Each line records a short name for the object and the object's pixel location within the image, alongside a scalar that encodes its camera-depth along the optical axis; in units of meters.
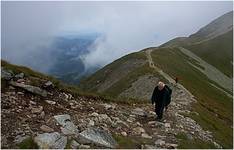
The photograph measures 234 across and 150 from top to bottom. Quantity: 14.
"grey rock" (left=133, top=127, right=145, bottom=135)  9.73
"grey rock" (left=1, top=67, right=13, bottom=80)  9.99
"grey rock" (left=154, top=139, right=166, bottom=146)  9.14
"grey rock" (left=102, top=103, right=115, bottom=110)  11.22
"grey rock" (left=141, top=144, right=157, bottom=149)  8.76
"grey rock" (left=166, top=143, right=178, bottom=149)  9.15
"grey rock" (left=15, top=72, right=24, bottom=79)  10.35
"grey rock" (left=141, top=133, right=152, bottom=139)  9.49
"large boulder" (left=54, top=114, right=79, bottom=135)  8.55
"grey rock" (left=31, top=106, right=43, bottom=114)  9.01
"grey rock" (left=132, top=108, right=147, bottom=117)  11.66
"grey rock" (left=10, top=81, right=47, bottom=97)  9.80
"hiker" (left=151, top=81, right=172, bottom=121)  10.58
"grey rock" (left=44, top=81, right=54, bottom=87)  10.43
